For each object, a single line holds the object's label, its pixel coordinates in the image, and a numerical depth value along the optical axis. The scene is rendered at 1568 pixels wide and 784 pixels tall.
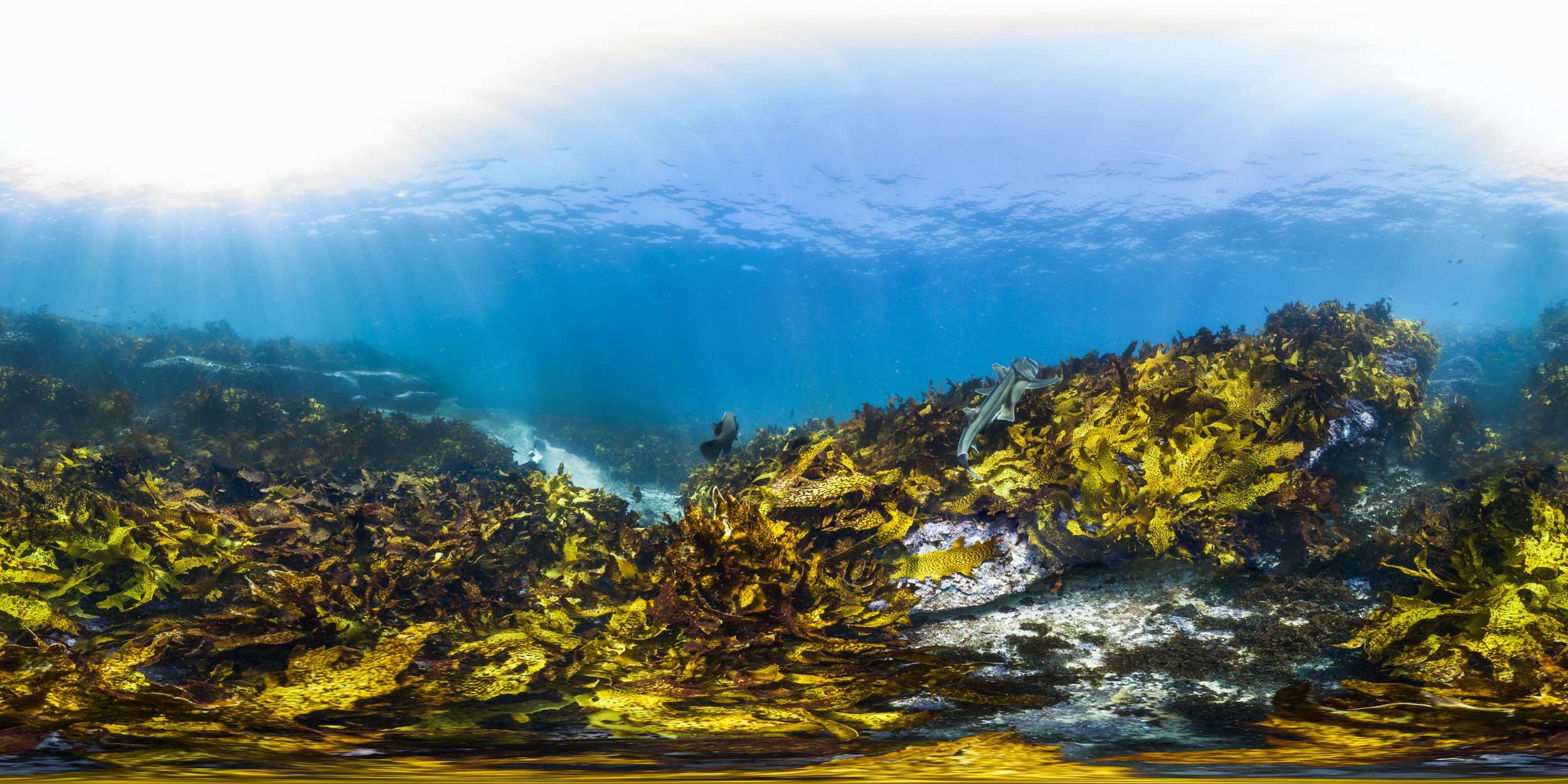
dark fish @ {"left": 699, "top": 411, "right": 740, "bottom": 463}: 3.48
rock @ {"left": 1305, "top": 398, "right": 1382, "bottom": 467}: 3.65
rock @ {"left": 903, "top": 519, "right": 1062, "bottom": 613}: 2.78
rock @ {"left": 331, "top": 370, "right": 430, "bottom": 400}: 17.66
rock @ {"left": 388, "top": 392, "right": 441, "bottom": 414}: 16.83
